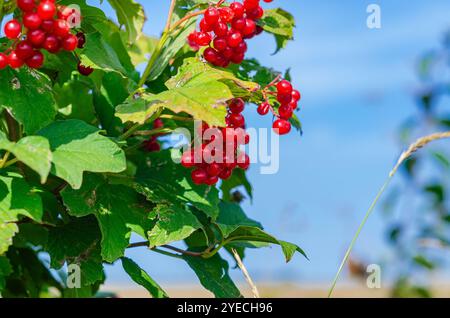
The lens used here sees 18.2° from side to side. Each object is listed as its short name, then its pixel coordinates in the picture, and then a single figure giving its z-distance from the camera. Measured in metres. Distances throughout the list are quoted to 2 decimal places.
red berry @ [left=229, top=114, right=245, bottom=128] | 0.80
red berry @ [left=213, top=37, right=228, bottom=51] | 0.82
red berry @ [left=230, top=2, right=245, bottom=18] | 0.81
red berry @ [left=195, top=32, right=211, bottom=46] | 0.82
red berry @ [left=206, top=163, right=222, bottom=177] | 0.80
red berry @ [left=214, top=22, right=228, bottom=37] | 0.81
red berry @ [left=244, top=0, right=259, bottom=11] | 0.82
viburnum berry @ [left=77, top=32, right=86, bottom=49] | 0.82
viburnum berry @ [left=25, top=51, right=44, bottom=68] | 0.77
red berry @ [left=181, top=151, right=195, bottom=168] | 0.80
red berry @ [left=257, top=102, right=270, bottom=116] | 0.80
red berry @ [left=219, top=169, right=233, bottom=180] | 0.81
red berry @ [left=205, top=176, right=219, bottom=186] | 0.80
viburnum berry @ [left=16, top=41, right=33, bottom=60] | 0.77
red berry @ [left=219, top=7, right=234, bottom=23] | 0.81
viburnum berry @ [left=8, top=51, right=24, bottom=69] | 0.77
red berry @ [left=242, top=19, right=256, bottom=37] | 0.81
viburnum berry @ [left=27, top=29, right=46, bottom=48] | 0.76
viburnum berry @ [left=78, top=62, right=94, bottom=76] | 0.85
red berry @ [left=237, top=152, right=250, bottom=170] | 0.80
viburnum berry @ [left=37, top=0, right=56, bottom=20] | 0.75
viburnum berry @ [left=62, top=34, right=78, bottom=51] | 0.77
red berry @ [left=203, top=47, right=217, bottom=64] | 0.83
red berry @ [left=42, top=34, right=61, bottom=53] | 0.77
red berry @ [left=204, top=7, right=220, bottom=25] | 0.81
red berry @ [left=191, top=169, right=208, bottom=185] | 0.80
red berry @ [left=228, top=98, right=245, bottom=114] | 0.80
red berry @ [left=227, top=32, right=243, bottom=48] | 0.81
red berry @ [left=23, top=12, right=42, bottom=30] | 0.76
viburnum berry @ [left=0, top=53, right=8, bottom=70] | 0.77
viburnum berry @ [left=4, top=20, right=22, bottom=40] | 0.77
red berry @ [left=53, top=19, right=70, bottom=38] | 0.76
